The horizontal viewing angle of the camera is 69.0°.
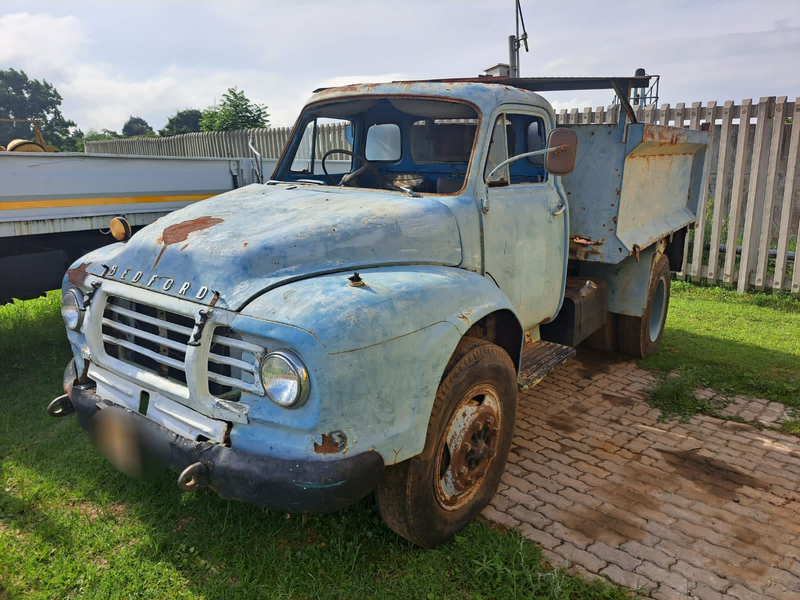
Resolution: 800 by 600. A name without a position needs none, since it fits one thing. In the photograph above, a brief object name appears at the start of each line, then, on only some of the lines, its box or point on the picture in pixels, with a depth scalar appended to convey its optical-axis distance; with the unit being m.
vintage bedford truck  2.23
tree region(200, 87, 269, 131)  15.69
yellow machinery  5.78
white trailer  4.45
